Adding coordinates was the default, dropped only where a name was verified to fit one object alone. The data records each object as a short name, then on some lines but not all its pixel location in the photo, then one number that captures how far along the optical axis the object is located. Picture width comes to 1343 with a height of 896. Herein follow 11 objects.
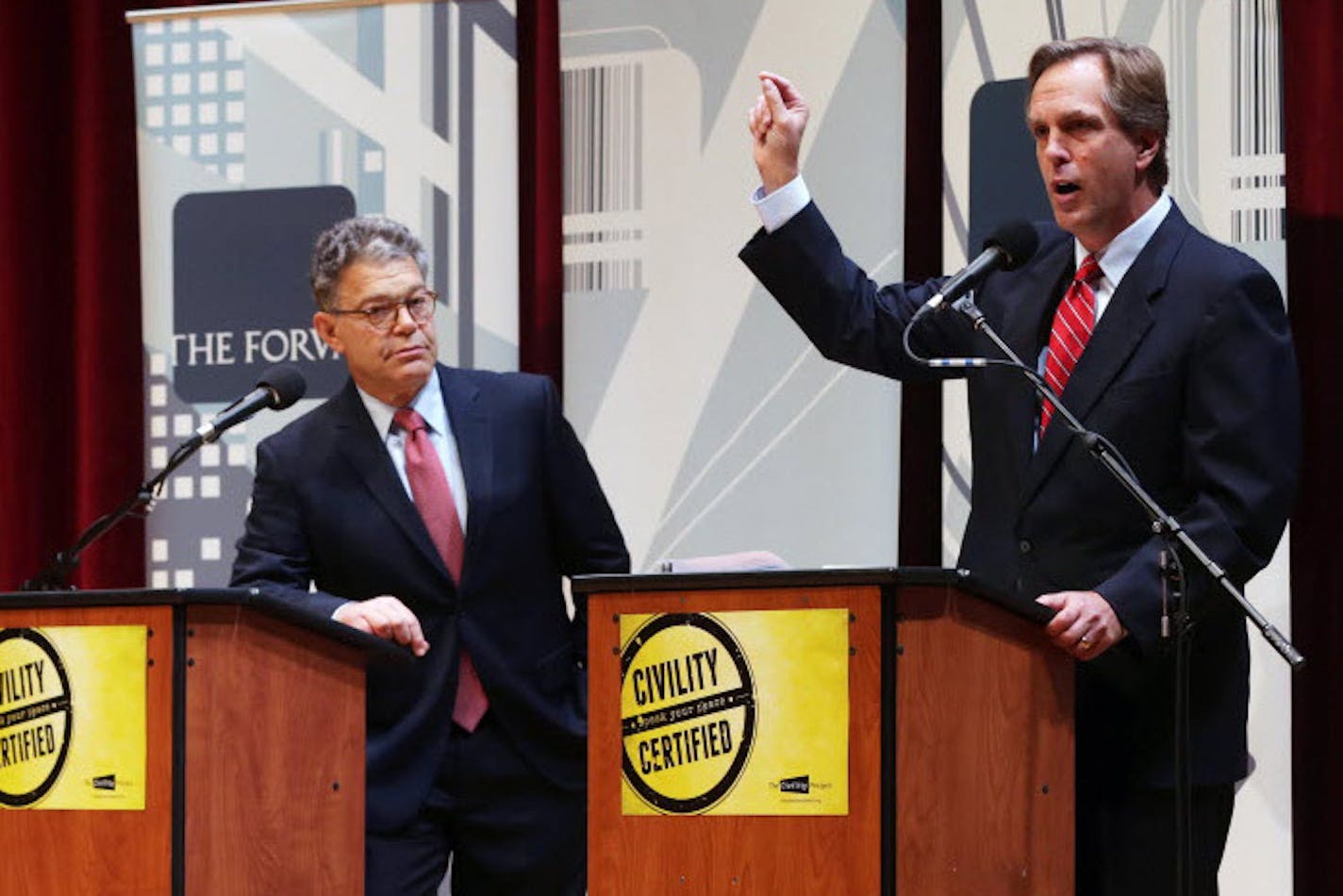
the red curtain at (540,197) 9.98
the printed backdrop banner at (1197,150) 8.63
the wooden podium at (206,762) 6.30
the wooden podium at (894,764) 5.55
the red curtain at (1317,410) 8.90
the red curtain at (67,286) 10.92
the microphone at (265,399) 7.08
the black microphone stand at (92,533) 7.11
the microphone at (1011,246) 6.20
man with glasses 7.51
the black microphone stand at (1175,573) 5.64
